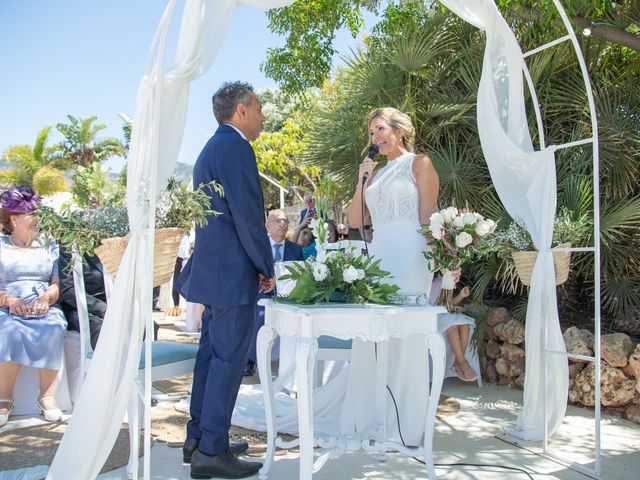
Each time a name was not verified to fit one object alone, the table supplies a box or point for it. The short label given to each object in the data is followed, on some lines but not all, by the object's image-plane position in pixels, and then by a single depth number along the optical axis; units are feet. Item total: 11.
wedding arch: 8.57
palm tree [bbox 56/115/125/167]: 110.22
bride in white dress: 12.42
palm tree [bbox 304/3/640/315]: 17.94
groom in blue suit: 10.50
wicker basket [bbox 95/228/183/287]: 9.09
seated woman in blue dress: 14.46
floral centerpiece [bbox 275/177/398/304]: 9.94
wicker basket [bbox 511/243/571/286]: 12.91
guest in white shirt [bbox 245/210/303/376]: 20.66
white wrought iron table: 9.30
